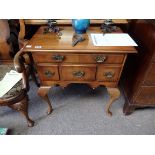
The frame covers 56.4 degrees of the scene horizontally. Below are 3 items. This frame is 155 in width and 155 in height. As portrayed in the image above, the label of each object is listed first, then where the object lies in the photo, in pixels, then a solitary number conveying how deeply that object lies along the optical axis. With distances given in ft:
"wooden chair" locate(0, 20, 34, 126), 3.18
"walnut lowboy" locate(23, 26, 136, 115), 2.89
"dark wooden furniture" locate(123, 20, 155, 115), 3.26
